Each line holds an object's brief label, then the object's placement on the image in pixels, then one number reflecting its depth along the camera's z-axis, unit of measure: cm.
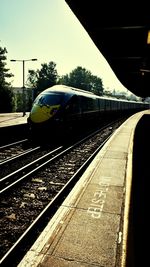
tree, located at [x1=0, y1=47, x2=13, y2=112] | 4628
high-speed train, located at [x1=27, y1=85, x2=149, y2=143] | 1579
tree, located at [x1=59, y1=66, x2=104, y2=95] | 14111
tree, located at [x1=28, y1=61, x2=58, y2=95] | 9775
